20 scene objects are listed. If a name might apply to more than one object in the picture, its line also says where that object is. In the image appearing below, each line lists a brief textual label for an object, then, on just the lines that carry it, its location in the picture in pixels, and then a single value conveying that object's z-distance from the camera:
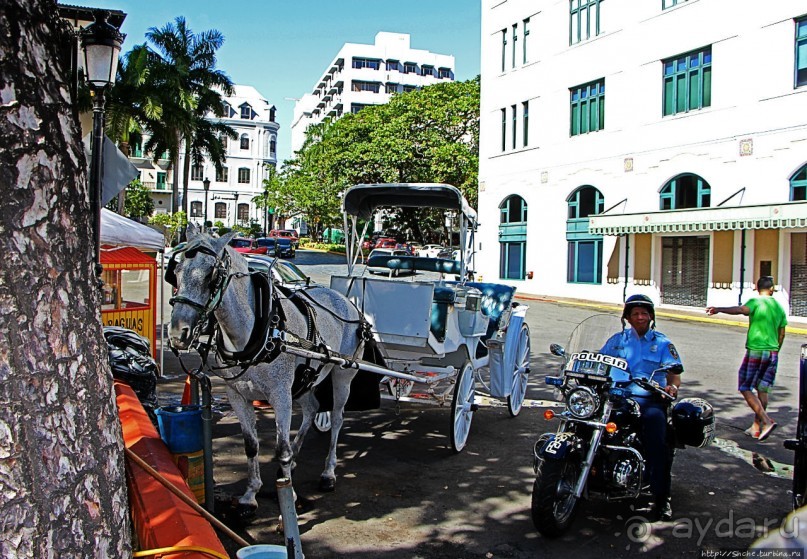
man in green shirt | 7.54
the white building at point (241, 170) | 75.56
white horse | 4.12
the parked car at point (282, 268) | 14.61
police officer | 4.88
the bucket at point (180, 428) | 4.53
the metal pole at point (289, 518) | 3.03
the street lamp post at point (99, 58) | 6.91
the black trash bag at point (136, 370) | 6.14
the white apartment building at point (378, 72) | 87.06
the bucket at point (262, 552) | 2.86
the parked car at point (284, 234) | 56.75
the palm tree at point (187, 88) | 37.88
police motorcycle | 4.52
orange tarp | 2.90
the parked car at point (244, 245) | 36.52
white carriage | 6.51
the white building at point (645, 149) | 20.88
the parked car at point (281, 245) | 44.69
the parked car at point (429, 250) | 40.01
